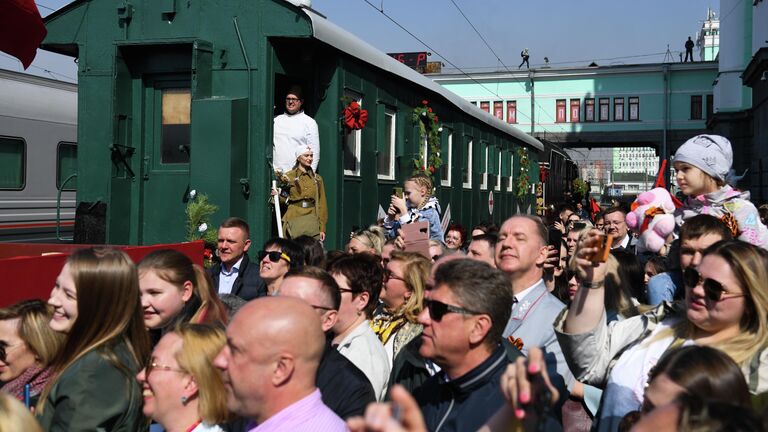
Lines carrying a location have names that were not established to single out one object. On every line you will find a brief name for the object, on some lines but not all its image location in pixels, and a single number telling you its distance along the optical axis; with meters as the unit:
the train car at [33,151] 13.61
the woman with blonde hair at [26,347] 4.34
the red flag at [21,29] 6.91
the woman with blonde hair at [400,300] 5.24
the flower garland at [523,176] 25.94
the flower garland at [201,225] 8.75
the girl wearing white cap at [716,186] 5.18
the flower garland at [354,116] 10.54
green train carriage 9.27
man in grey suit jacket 4.33
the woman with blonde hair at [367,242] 7.70
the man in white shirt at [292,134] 9.87
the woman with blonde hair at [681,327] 3.40
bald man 2.96
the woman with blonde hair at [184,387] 3.40
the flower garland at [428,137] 14.26
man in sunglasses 3.40
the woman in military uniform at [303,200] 9.72
